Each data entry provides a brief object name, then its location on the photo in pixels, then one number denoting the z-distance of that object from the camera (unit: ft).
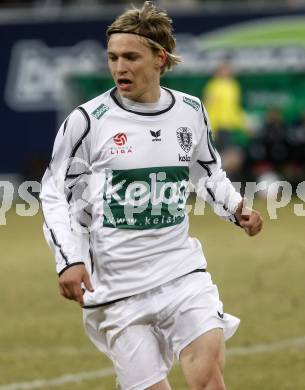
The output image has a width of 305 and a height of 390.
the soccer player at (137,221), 35.73
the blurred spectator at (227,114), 140.67
